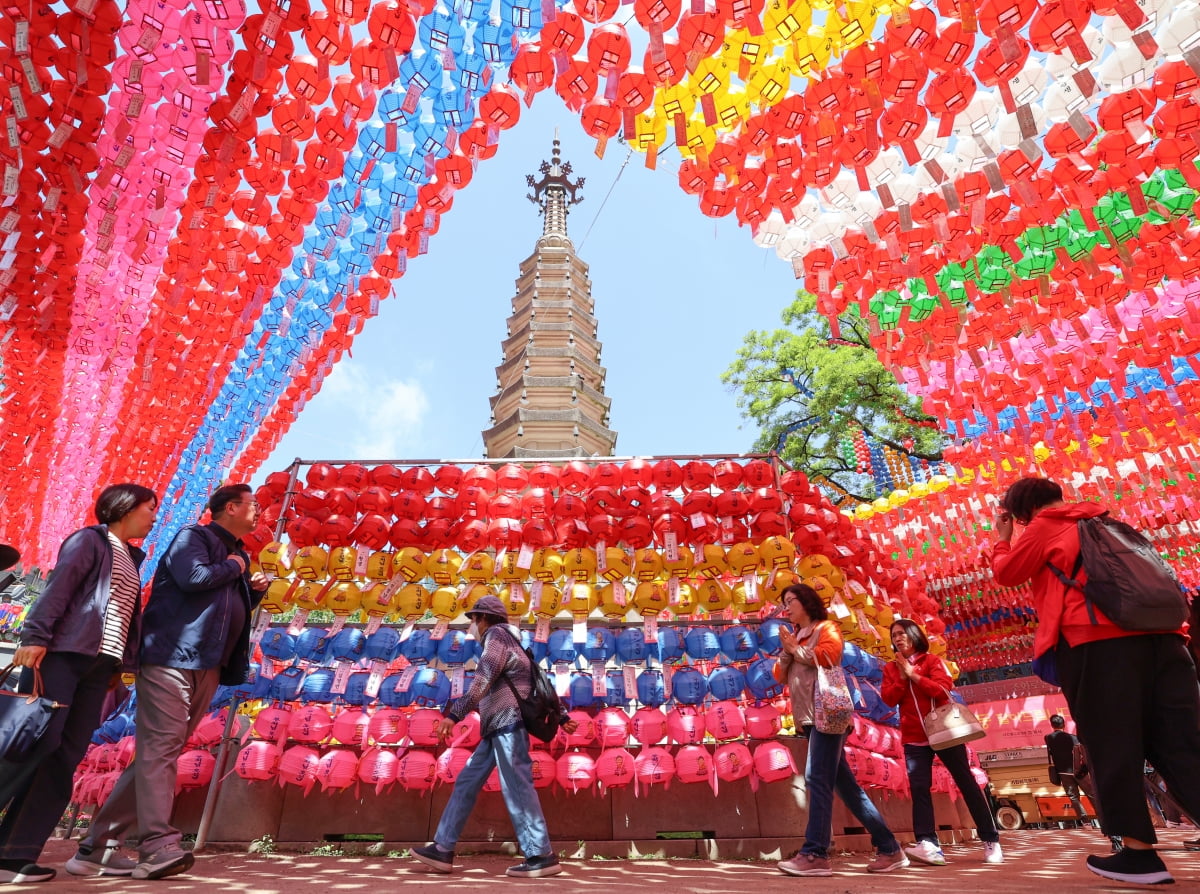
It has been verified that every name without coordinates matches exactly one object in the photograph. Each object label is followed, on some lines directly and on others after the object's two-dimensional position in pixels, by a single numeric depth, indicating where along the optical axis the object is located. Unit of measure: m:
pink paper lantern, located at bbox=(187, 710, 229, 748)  4.85
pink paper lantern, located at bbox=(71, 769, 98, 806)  5.14
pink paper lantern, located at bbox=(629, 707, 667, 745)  4.87
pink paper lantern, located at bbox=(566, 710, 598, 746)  4.85
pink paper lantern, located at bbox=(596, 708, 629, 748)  4.84
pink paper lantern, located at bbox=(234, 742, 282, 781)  4.65
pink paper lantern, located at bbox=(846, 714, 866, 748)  5.00
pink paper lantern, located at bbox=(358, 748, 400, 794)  4.63
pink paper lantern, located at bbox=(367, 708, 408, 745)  4.84
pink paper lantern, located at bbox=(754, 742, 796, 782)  4.63
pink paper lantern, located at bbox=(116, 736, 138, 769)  4.84
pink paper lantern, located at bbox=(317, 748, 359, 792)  4.66
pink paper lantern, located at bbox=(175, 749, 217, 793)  4.68
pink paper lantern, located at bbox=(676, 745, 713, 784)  4.69
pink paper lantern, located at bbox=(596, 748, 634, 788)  4.68
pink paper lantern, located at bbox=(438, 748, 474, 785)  4.60
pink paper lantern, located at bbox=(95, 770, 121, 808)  4.88
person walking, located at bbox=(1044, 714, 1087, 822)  7.20
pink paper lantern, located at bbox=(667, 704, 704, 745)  4.88
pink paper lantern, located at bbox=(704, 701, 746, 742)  4.82
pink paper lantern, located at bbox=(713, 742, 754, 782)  4.64
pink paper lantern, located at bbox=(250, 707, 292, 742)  4.82
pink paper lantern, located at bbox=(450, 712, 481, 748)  4.77
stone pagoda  17.39
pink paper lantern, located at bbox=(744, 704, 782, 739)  4.82
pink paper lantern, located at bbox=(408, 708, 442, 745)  4.75
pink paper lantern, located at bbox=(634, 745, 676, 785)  4.70
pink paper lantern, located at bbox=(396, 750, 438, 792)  4.65
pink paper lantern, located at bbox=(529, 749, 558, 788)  4.67
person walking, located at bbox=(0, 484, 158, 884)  2.66
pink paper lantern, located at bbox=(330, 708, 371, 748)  4.82
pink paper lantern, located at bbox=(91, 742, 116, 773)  5.13
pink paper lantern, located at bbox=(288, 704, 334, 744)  4.82
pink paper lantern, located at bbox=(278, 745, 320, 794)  4.67
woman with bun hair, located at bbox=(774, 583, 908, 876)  3.52
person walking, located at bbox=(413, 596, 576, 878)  3.31
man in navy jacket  2.83
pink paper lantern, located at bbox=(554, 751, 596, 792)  4.65
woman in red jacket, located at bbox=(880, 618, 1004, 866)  4.12
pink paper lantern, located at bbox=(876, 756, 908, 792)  5.11
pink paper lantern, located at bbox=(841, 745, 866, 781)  4.85
